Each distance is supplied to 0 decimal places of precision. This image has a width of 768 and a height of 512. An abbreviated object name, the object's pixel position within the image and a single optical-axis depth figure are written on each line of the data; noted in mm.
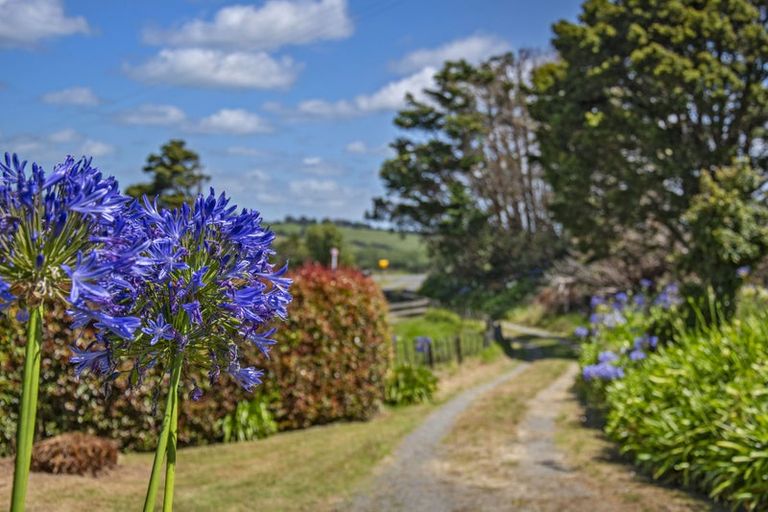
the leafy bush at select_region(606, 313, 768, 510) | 6352
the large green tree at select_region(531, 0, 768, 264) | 19922
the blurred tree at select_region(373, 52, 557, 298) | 37188
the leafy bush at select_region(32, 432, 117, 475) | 6770
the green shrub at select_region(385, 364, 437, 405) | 13609
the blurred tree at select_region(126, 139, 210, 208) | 47469
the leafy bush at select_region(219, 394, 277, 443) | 10023
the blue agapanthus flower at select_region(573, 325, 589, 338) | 14305
